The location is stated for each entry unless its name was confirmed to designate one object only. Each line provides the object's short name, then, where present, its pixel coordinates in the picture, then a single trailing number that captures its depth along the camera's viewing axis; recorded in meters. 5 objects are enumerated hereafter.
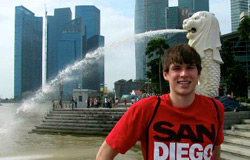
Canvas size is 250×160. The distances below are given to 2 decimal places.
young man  1.39
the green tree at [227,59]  31.56
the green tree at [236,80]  28.84
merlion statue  7.93
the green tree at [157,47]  28.38
